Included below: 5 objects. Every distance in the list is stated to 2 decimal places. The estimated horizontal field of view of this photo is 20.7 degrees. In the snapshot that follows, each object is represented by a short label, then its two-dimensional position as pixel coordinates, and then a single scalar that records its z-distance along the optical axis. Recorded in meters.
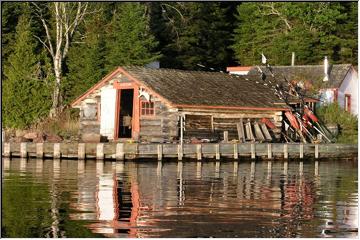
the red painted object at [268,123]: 50.09
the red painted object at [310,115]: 52.12
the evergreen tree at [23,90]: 56.69
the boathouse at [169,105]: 47.22
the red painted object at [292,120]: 51.04
